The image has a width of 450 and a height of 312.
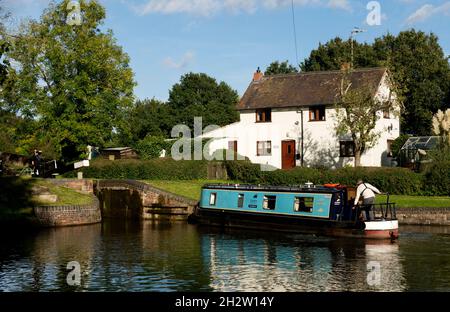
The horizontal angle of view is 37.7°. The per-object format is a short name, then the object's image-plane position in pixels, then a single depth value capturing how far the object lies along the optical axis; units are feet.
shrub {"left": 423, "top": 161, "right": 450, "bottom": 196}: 126.62
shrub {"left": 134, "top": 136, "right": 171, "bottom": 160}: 179.93
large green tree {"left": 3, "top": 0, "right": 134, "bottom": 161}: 165.27
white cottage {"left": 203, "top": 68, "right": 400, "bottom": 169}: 170.19
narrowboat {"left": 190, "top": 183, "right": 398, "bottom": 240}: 95.61
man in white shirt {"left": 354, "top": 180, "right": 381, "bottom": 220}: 95.96
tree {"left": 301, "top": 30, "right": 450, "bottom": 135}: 237.86
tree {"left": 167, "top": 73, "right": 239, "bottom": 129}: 284.20
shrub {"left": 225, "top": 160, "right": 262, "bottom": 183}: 151.74
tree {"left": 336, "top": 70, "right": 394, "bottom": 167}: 155.84
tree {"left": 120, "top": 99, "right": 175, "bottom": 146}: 273.75
